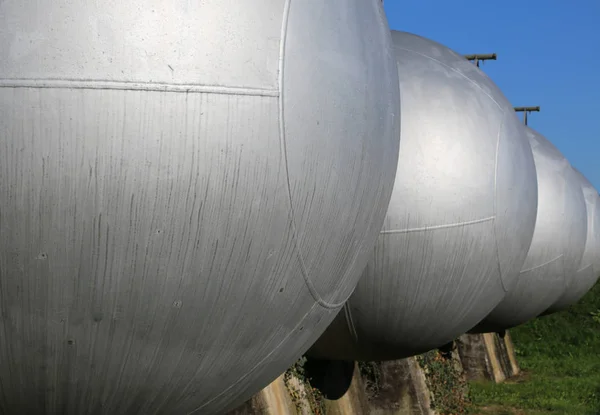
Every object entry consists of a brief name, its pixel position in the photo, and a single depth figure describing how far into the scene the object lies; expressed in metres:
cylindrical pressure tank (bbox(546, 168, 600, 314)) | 14.03
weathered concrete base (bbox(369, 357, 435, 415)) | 10.46
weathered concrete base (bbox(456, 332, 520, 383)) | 17.17
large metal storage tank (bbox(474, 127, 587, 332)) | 9.91
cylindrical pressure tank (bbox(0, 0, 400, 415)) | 2.69
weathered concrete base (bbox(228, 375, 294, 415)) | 6.76
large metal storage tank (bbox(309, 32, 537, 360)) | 5.43
